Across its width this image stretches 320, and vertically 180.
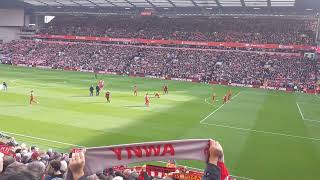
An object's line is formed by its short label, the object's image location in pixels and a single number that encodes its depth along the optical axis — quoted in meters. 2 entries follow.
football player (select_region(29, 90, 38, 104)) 36.53
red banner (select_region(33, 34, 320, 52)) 79.47
